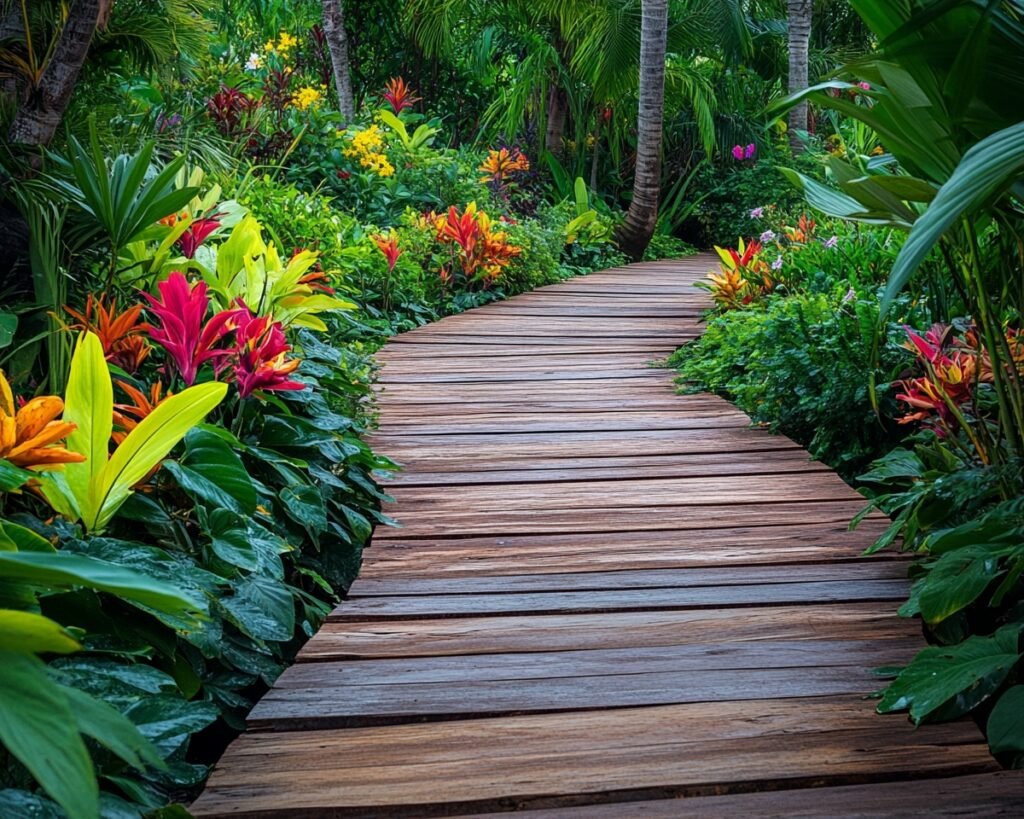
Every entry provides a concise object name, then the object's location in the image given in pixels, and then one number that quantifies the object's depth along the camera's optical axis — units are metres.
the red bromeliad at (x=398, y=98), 10.02
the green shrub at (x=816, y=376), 3.50
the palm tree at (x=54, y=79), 3.11
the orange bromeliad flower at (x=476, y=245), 6.66
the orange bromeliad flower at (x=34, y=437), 1.67
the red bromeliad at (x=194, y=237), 3.28
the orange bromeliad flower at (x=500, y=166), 8.95
